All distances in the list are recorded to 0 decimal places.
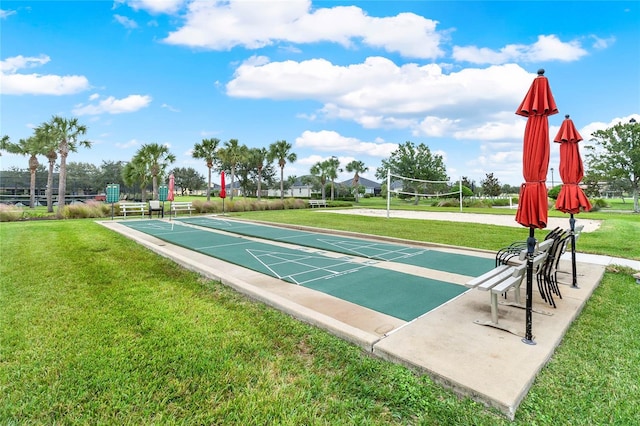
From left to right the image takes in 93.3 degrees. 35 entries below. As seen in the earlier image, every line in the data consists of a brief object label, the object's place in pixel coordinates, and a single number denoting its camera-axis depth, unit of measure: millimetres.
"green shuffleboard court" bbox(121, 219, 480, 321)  4168
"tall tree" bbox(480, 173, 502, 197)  45281
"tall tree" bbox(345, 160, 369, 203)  50928
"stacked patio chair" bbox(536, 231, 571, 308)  3957
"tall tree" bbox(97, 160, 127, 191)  57719
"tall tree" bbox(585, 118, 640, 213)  26625
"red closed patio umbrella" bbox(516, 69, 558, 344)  2910
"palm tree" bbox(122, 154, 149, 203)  31275
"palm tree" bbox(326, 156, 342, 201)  45656
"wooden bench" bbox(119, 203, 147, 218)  18606
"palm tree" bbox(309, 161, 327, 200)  45641
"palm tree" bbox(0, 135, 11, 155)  31109
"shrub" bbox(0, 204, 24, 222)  17047
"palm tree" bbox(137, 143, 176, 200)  29375
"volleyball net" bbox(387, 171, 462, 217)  44156
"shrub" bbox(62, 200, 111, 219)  18081
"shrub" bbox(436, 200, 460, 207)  35762
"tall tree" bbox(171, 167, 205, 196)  76562
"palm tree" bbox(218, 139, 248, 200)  34375
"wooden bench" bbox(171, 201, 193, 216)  20217
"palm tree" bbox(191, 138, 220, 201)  32669
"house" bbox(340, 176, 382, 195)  74250
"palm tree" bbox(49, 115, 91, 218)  21609
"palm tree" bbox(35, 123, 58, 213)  21531
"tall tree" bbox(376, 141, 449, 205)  44250
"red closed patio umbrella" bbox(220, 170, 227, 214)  14108
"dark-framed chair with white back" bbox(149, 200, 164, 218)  18228
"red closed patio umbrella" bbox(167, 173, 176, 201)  11906
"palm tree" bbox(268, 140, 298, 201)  41500
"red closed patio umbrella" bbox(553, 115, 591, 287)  4516
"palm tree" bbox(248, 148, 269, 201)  45141
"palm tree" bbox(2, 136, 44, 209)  30467
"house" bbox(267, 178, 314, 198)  68219
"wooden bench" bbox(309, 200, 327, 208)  32606
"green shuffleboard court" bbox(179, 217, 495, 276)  6225
